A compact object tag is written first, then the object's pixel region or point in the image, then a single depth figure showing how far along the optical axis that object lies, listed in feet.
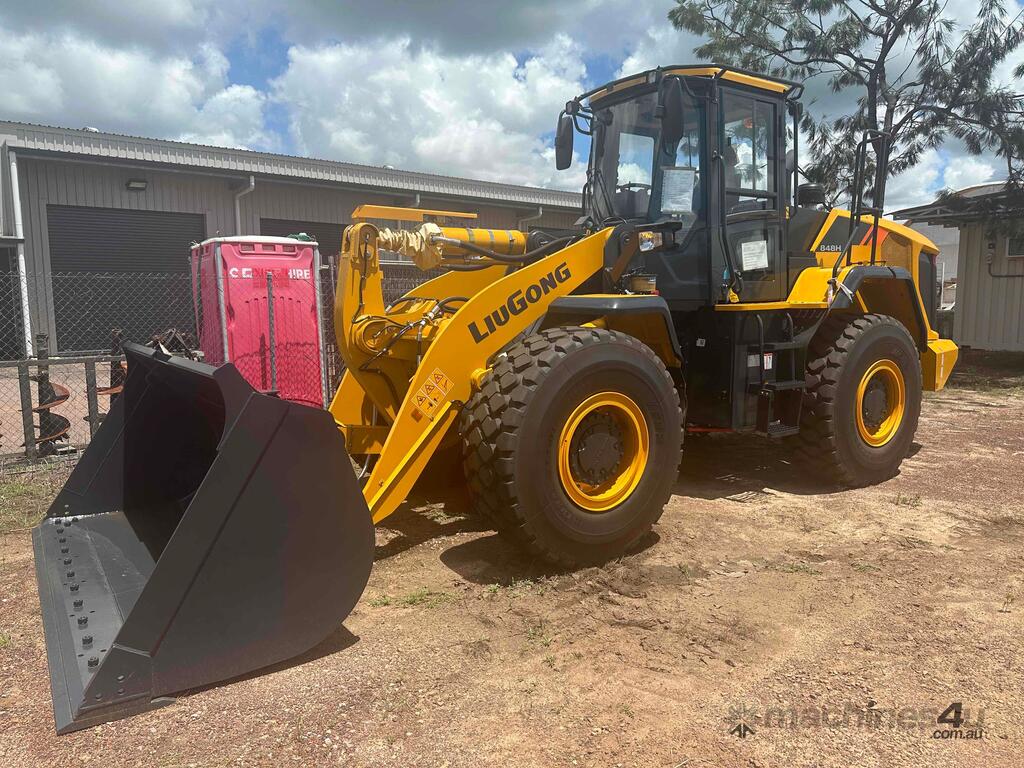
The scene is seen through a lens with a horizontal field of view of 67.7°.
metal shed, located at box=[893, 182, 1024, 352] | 47.97
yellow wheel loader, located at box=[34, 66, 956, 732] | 8.98
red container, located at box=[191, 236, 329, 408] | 24.89
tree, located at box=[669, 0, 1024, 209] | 40.01
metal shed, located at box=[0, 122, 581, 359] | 44.75
